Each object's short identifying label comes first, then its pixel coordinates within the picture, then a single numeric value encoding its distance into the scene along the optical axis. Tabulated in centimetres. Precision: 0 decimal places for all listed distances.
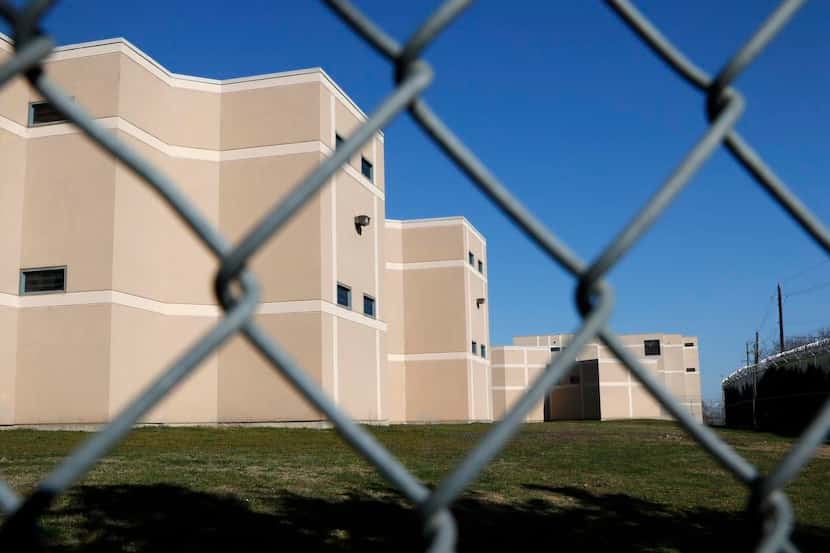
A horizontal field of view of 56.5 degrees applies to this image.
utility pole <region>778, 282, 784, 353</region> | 5381
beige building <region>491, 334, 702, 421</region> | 6175
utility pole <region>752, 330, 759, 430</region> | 3362
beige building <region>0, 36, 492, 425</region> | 1911
